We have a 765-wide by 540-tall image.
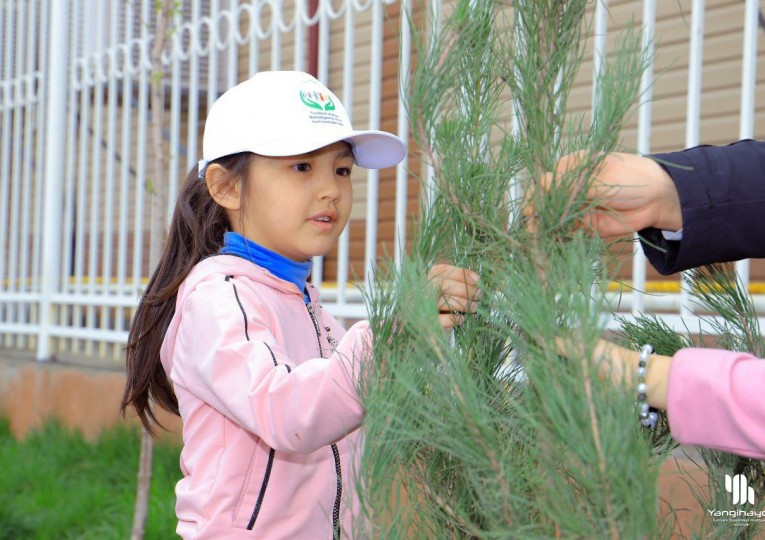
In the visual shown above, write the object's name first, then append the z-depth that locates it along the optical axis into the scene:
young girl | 1.49
